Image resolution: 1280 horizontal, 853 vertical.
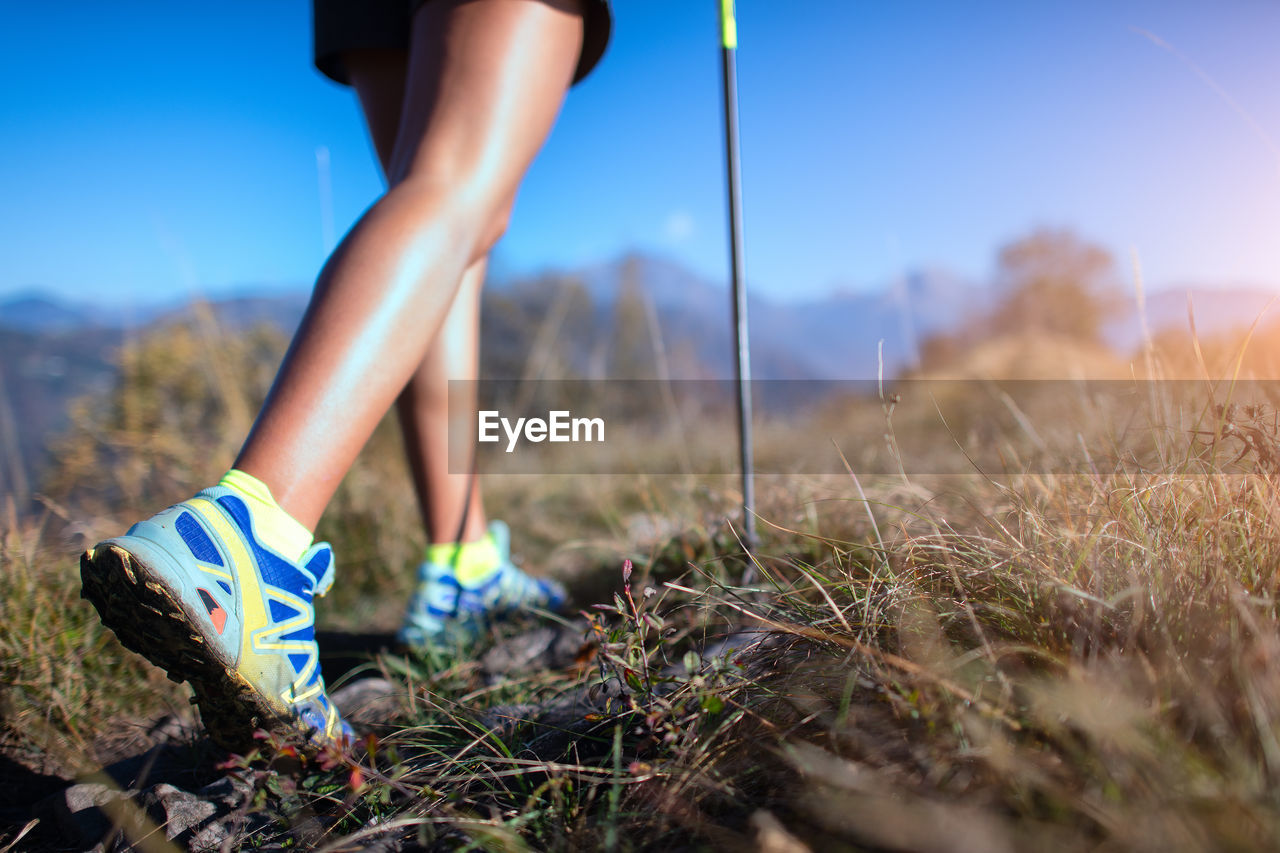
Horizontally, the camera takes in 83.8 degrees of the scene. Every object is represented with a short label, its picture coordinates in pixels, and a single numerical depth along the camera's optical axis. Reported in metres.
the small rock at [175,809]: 0.84
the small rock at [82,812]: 0.90
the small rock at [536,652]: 1.37
